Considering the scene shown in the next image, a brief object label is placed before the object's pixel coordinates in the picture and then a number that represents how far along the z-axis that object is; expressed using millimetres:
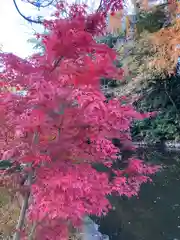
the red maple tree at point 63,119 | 903
